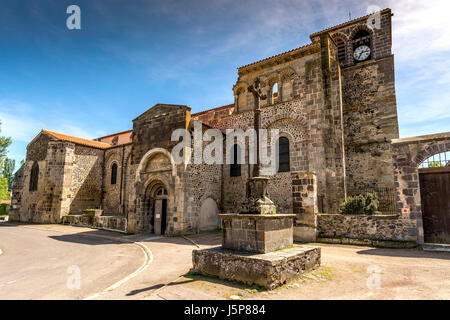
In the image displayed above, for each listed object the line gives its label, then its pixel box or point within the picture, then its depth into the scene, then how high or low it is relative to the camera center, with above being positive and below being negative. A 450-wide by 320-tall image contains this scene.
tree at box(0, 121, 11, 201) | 23.81 +4.41
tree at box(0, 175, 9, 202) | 29.39 +0.47
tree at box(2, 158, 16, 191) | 48.41 +4.52
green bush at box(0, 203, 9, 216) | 35.87 -2.40
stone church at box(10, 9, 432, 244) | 13.42 +3.34
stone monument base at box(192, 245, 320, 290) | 4.70 -1.47
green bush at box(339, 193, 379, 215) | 10.18 -0.55
